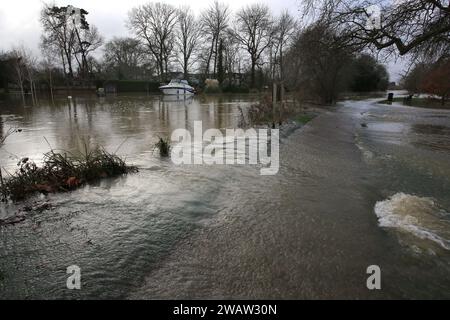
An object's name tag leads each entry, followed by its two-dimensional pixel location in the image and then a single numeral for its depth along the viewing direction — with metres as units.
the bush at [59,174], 5.66
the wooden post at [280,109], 15.30
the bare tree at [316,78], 28.99
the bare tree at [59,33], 51.50
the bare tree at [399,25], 11.91
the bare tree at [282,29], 57.34
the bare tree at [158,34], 62.36
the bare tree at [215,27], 64.56
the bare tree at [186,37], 65.38
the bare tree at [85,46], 55.59
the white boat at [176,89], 46.52
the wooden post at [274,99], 13.77
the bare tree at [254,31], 61.62
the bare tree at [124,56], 64.19
